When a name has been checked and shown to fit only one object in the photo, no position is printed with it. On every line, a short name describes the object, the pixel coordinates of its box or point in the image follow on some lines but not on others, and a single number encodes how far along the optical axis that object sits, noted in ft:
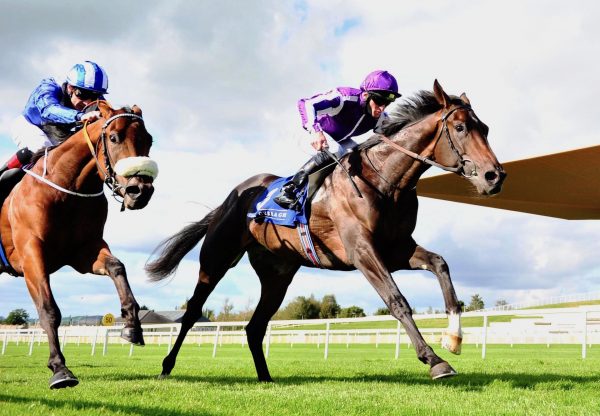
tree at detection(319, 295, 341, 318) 197.36
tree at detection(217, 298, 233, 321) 182.09
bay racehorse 16.24
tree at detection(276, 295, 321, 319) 189.03
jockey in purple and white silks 19.21
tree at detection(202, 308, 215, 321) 261.30
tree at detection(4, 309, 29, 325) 255.09
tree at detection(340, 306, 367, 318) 192.65
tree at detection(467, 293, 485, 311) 234.91
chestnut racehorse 15.31
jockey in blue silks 18.31
